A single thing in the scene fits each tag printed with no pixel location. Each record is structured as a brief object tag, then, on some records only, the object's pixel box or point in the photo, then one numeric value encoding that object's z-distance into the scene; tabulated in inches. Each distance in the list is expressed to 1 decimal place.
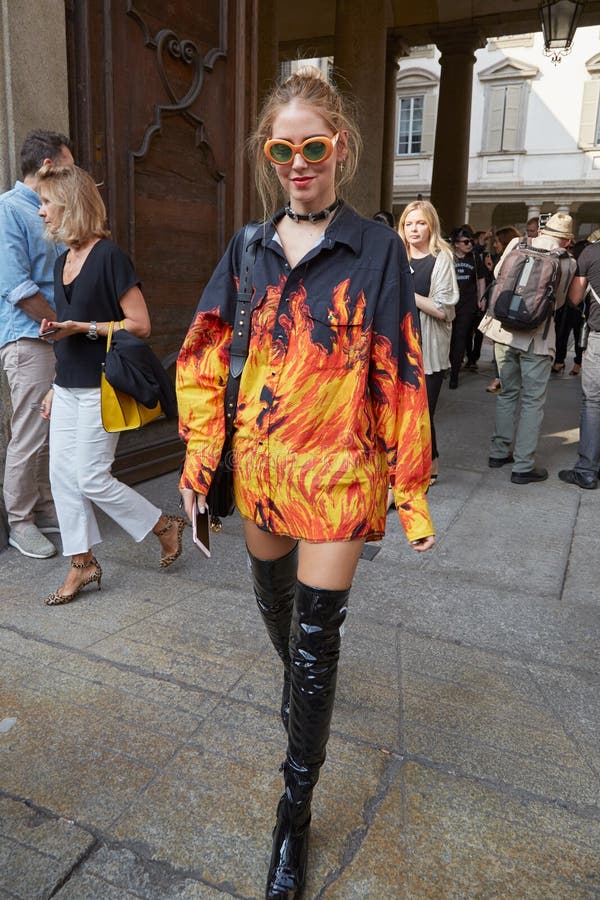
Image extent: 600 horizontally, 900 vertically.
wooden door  177.6
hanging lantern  291.0
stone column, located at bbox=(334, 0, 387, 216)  291.8
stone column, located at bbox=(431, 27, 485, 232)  478.9
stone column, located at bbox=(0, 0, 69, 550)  152.6
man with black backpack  214.4
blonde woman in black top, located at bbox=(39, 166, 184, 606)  131.2
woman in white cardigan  196.1
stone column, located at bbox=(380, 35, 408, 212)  501.0
